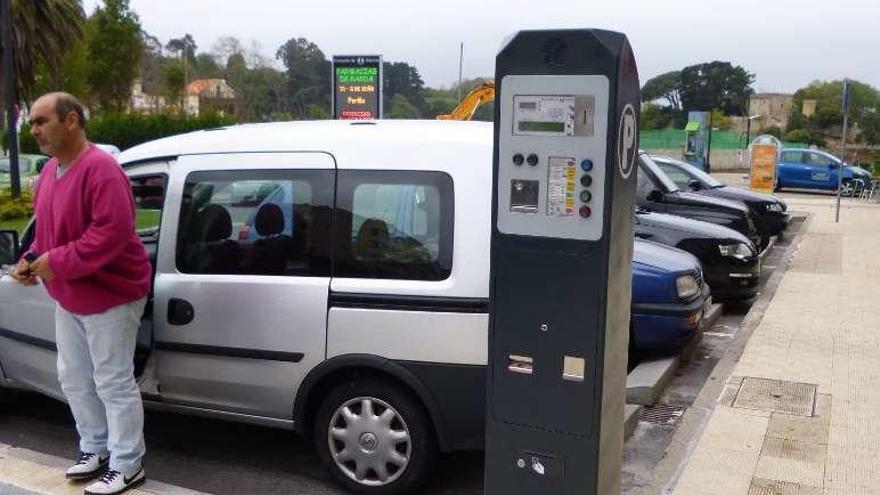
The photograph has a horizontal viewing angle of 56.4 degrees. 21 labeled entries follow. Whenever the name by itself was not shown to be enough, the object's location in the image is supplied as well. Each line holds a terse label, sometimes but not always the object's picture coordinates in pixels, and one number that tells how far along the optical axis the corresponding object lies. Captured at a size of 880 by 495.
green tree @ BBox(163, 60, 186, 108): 46.84
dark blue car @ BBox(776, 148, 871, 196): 24.66
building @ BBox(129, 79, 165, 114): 62.46
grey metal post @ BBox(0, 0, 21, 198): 15.56
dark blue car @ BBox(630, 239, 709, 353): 5.93
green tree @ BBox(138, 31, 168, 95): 63.06
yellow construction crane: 15.39
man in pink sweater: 3.51
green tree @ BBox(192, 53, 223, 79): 79.62
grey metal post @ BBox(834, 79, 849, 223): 14.91
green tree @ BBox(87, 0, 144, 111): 37.81
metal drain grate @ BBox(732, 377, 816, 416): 5.30
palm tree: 21.41
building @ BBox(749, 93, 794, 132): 78.38
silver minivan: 3.73
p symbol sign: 2.88
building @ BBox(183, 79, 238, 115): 73.06
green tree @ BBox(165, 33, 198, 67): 101.34
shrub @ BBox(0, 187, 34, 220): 15.65
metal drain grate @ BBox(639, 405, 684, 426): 5.25
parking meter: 2.83
